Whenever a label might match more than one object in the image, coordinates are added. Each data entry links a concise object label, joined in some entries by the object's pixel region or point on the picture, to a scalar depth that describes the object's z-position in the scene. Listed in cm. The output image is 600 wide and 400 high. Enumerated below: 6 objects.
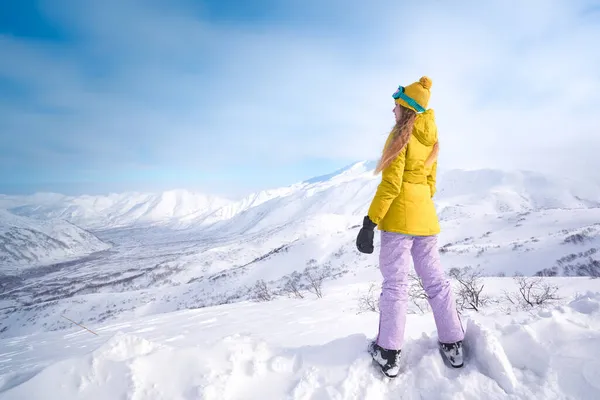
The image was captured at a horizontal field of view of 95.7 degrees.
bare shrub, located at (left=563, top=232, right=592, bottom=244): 1489
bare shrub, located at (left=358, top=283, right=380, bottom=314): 529
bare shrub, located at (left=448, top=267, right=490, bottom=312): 494
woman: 232
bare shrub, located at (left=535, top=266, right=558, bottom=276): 1316
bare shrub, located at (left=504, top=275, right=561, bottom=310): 444
